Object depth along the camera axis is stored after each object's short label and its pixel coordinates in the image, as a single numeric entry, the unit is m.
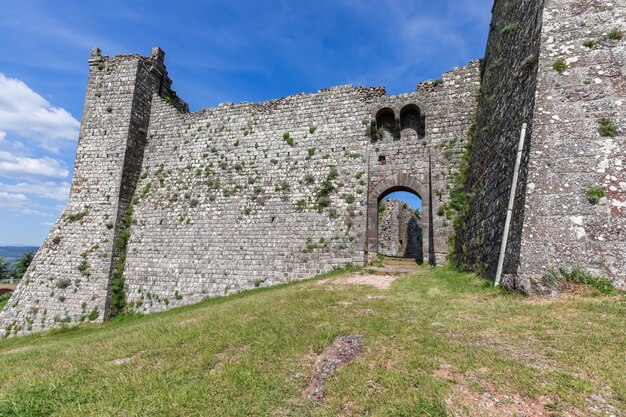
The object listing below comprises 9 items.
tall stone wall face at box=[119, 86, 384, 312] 13.99
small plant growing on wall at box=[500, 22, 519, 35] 10.66
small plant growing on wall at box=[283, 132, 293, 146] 15.46
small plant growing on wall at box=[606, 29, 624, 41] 7.69
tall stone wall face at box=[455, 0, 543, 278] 8.30
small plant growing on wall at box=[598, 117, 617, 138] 7.04
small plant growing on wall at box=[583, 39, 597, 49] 7.89
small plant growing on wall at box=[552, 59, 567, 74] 7.94
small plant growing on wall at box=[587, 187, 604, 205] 6.72
